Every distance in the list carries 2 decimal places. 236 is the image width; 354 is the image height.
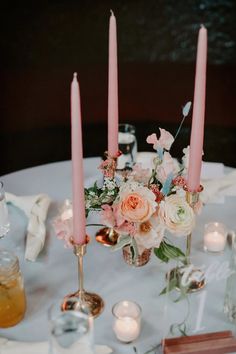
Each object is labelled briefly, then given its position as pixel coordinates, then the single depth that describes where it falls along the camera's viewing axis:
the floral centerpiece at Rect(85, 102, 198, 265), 1.17
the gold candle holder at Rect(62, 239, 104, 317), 1.20
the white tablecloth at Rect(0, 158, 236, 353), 1.21
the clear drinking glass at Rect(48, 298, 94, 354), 0.96
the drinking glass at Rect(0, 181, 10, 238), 1.40
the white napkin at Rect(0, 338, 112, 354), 1.13
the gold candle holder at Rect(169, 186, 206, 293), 1.13
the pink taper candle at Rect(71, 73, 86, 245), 1.01
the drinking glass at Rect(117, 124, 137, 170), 1.70
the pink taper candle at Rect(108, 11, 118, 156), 1.37
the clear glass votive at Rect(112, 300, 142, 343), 1.17
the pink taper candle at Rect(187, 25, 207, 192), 1.12
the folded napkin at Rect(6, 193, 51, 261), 1.43
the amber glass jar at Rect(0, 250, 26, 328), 1.20
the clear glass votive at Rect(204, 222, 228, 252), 1.45
